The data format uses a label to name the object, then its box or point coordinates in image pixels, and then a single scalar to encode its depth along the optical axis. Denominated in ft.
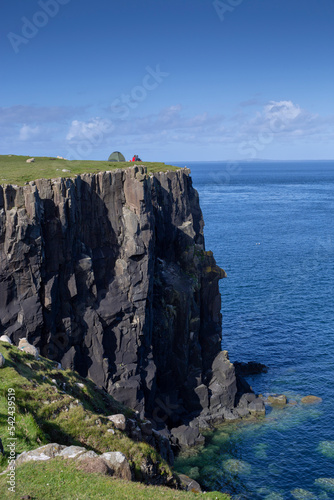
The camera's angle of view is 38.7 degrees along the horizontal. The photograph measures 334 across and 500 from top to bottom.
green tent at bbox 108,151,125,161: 275.59
